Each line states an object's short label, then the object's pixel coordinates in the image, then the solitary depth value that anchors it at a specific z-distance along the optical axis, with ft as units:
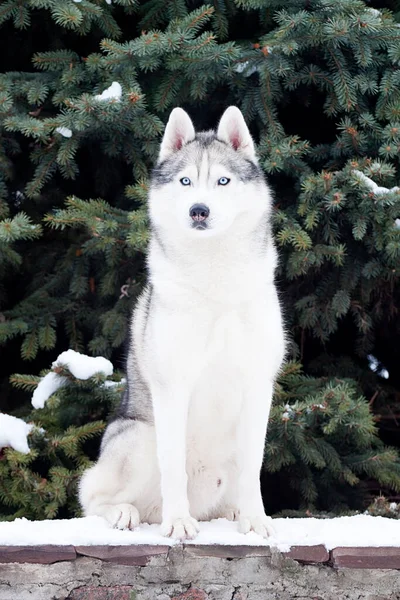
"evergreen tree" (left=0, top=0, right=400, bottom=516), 33.19
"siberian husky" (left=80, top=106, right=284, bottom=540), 23.07
